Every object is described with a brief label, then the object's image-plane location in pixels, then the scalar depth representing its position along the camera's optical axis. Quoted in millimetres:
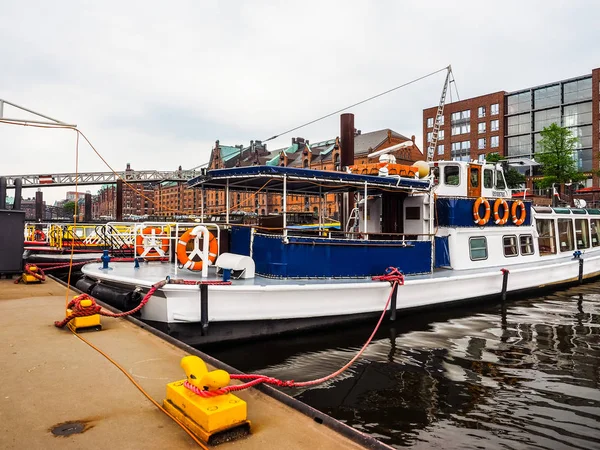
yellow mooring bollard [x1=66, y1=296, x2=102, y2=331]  7094
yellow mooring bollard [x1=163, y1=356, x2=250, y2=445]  3553
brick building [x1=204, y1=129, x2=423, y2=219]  69625
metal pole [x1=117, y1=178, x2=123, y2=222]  34528
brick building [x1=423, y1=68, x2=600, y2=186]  60875
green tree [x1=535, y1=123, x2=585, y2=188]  43969
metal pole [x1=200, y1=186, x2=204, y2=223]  10641
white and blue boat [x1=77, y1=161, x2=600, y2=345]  8203
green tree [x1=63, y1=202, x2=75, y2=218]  131550
